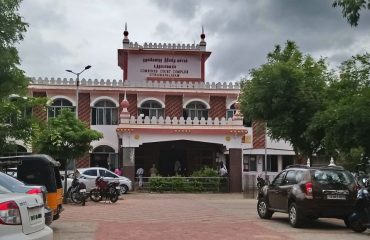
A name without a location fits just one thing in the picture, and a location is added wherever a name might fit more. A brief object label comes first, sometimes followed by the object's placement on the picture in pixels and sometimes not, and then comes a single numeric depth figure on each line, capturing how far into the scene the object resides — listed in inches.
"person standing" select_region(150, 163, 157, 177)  1400.3
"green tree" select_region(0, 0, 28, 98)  534.9
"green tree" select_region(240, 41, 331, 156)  911.7
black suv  572.4
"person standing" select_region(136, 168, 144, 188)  1371.8
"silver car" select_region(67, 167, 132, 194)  1179.9
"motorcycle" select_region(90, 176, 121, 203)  1018.7
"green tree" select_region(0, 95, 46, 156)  738.8
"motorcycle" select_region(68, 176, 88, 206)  949.8
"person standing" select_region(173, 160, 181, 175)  1553.9
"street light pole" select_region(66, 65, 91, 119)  1501.6
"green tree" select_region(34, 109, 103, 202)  973.2
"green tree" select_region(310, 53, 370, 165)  612.4
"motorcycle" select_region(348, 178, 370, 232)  547.8
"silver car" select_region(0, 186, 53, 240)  250.4
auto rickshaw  537.6
